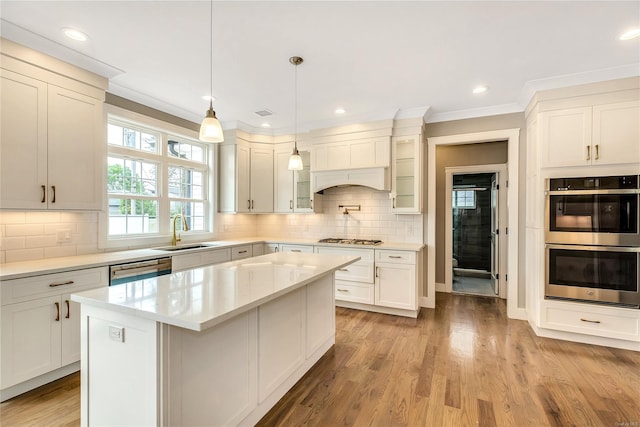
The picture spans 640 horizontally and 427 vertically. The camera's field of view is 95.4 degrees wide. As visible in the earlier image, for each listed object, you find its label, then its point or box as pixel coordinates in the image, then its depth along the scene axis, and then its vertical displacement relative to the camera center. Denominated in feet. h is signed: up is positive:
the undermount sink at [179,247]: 11.50 -1.35
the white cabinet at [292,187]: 15.24 +1.52
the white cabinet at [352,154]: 13.14 +2.90
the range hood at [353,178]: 13.16 +1.76
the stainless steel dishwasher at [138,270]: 8.60 -1.75
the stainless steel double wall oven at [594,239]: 9.09 -0.76
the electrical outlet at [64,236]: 9.04 -0.65
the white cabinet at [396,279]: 11.99 -2.69
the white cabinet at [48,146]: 7.34 +1.95
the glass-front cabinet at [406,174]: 12.82 +1.88
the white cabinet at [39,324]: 6.60 -2.66
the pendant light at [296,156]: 8.41 +1.82
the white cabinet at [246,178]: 14.58 +1.96
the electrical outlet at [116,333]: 4.54 -1.86
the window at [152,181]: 10.83 +1.48
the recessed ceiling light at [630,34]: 7.28 +4.62
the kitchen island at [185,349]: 4.25 -2.25
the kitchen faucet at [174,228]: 12.29 -0.54
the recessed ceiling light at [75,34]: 7.24 +4.60
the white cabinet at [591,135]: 9.16 +2.65
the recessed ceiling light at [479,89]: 10.43 +4.61
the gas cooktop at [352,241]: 13.51 -1.24
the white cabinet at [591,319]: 9.20 -3.43
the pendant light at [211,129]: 6.17 +1.83
